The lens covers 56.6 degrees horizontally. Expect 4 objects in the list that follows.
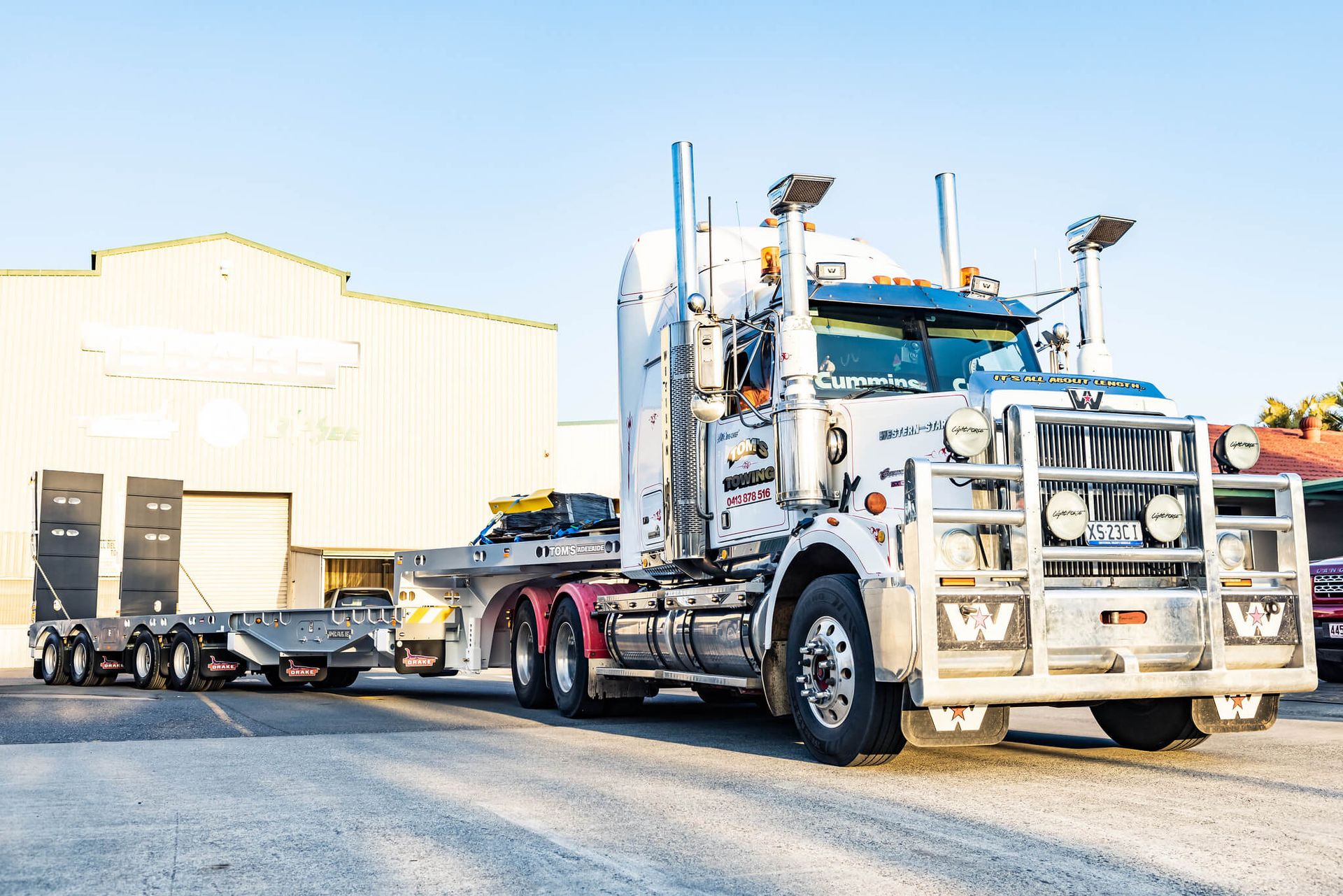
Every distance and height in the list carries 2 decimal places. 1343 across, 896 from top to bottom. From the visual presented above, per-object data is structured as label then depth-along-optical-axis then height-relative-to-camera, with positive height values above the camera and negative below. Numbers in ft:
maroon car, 47.75 -0.30
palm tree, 114.11 +18.20
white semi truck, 22.81 +1.84
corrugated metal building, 107.76 +19.17
